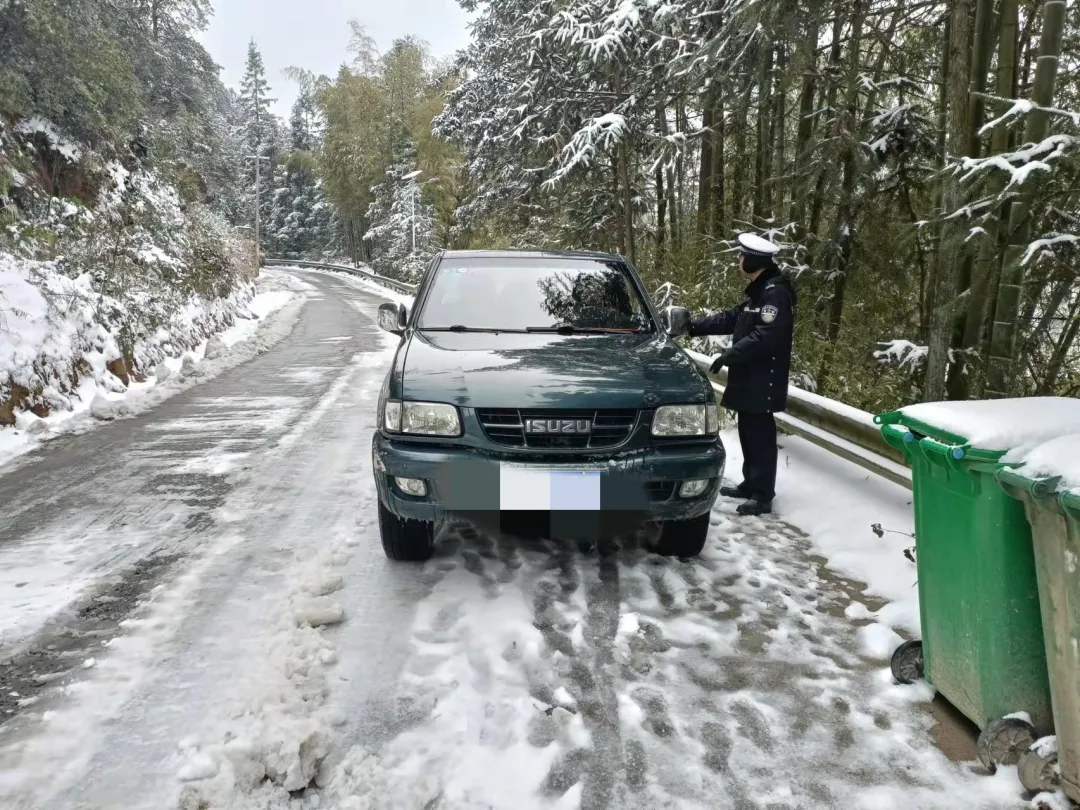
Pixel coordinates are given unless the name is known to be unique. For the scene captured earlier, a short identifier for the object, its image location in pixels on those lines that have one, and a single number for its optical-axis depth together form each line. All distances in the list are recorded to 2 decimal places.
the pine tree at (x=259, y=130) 66.56
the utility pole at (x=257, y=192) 50.53
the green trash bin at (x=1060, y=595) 1.97
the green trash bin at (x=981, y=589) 2.21
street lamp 37.84
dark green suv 3.51
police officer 4.77
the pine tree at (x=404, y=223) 38.25
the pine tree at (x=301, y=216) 65.85
